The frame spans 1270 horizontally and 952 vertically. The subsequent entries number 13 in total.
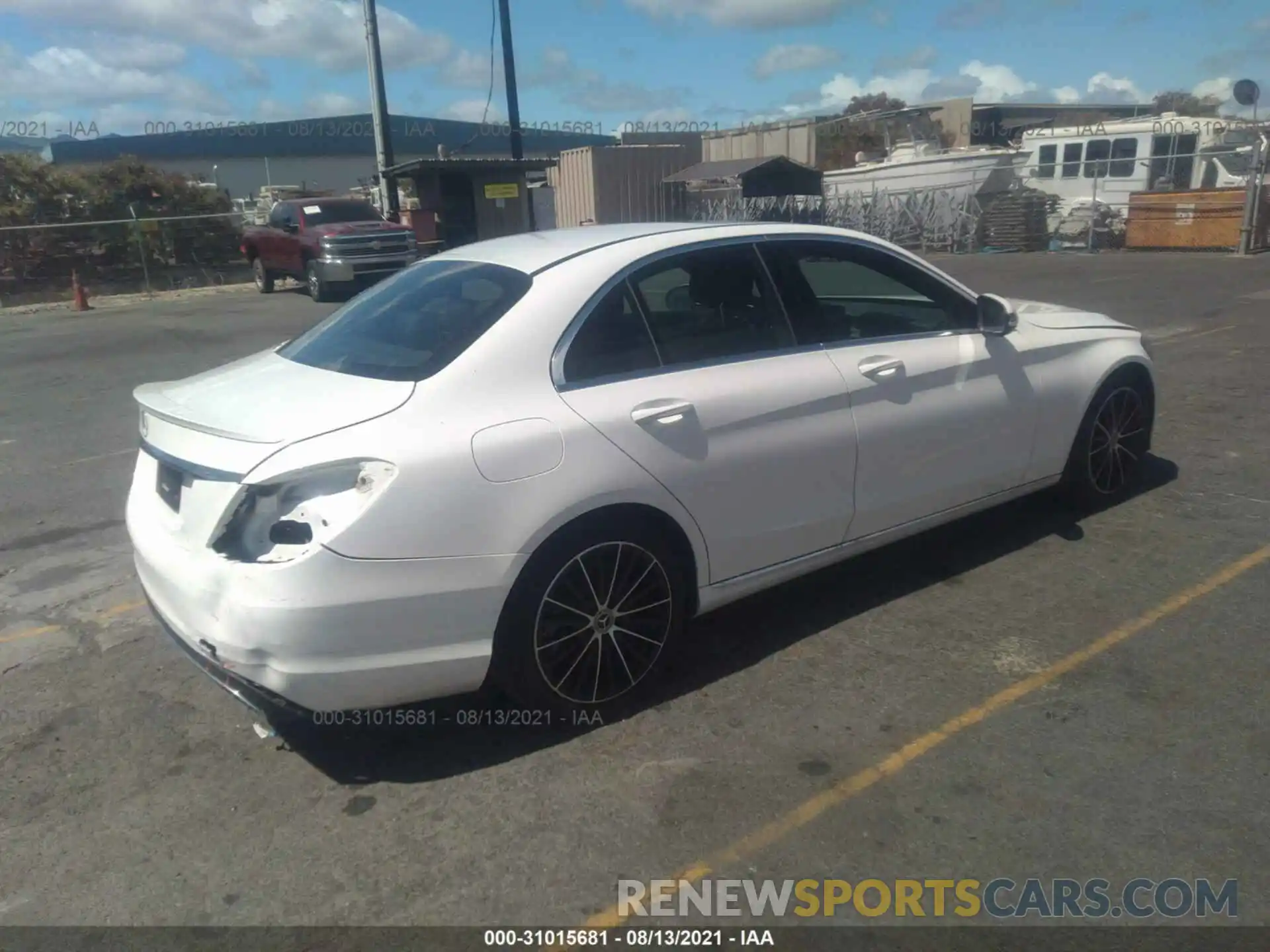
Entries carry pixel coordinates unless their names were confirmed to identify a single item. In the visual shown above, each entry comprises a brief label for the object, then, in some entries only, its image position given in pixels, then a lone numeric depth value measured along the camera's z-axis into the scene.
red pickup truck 19.12
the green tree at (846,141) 51.42
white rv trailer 23.56
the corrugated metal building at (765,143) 37.72
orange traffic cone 20.14
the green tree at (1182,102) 45.34
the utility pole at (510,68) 23.09
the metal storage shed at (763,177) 26.95
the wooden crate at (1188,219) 20.05
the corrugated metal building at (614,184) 27.75
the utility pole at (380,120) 22.02
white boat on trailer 25.34
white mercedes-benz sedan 2.94
